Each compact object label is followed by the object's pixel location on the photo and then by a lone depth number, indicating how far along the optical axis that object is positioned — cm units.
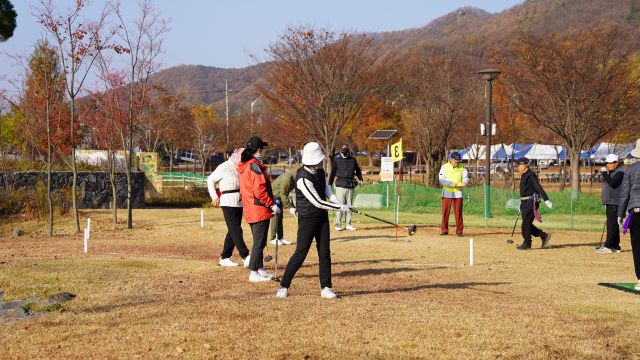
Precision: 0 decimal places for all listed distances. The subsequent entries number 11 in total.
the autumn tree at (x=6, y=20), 1502
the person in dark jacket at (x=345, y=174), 1295
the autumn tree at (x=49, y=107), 1390
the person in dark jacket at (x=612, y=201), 997
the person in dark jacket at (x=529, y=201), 1045
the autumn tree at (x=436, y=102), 2688
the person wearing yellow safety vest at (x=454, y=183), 1239
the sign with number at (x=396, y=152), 1631
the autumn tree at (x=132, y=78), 1390
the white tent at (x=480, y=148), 3288
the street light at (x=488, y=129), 1606
